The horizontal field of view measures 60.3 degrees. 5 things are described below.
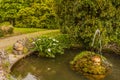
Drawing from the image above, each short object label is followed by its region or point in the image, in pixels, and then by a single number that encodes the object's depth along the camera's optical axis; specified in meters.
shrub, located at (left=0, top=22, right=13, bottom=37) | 7.32
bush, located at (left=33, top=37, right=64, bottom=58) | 6.18
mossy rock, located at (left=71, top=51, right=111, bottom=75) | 5.49
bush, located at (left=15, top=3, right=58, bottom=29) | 8.68
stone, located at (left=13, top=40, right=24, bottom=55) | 5.99
